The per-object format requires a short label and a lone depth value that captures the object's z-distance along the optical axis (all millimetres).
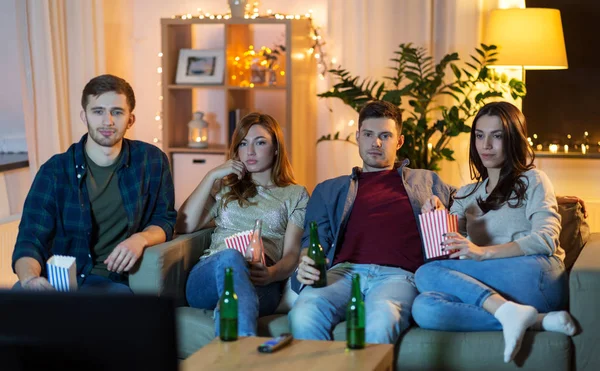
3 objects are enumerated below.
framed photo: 5240
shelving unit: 5051
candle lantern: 5315
